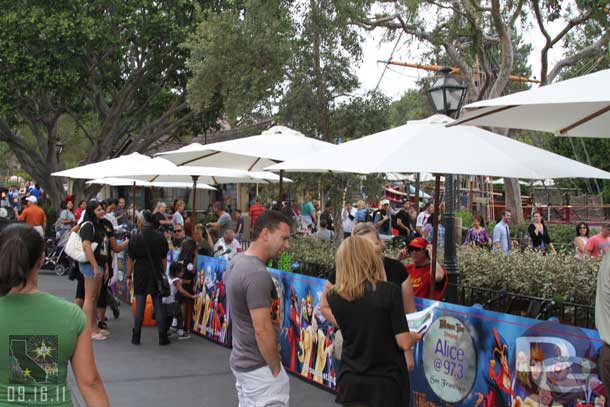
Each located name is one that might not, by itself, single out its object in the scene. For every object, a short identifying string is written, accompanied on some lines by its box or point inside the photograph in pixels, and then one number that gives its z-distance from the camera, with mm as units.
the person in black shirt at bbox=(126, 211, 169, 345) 9953
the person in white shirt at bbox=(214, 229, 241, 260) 11320
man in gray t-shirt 4195
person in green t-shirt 2854
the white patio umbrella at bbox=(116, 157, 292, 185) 12180
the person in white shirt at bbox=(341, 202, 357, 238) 21078
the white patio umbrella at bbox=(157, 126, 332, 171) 10109
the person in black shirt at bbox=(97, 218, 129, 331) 10039
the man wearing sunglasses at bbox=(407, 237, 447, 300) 6703
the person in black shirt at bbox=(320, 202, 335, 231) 19912
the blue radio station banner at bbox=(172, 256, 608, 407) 4750
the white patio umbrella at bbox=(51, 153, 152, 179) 13789
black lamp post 7661
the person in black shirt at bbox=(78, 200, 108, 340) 9508
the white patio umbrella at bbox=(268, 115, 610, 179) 6234
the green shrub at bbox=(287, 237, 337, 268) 9133
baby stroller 17700
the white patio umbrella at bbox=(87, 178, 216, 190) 18078
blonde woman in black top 3994
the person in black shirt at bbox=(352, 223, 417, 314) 5023
